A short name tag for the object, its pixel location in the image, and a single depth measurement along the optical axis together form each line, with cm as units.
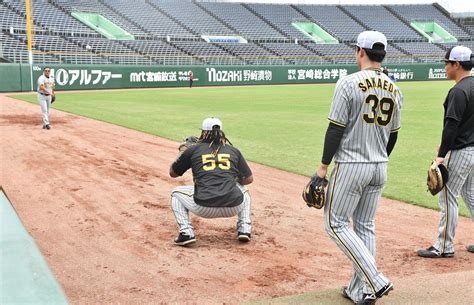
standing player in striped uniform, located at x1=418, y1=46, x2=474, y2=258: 468
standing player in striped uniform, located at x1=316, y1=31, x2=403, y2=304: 364
